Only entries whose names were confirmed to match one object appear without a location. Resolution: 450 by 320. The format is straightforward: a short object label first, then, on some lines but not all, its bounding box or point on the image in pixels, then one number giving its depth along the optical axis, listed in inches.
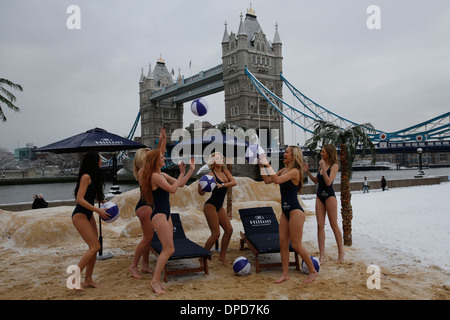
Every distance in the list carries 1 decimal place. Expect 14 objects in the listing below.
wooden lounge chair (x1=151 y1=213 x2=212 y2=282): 191.8
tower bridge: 2274.9
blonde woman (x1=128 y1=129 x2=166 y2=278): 204.2
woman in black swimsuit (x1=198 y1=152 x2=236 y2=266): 229.5
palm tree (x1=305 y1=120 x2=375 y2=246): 273.6
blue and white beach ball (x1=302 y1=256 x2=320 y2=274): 196.9
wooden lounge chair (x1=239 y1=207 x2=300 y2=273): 212.1
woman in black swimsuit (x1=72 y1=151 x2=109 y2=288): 178.5
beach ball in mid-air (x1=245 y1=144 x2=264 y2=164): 188.1
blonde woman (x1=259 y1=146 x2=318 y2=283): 187.3
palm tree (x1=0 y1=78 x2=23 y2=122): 596.4
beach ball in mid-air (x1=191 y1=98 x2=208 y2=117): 252.4
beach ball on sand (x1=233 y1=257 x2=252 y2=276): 198.4
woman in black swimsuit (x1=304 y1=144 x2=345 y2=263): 227.6
